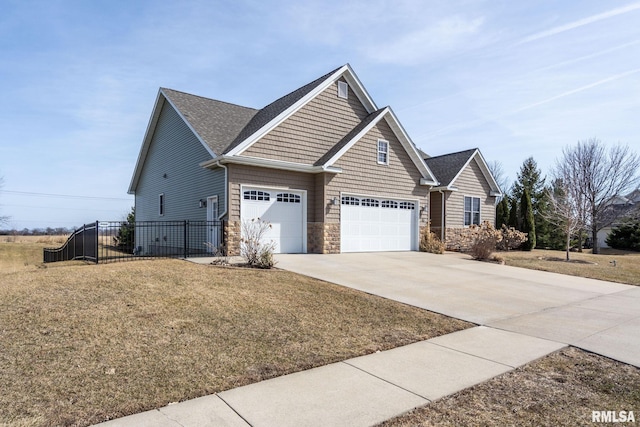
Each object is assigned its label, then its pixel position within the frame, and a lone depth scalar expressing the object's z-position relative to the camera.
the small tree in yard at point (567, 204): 19.42
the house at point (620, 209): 27.19
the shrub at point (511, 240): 22.29
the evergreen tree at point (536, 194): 29.27
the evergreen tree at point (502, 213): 26.58
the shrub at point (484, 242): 16.05
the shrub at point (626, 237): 30.77
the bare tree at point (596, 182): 27.03
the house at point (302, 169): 14.29
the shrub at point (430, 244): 18.47
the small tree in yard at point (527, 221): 24.08
